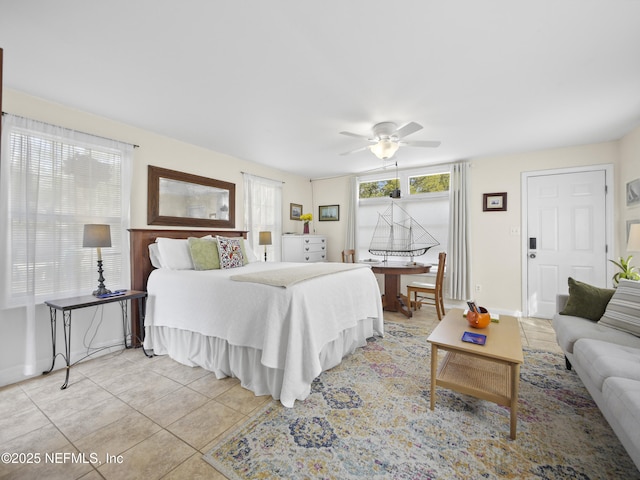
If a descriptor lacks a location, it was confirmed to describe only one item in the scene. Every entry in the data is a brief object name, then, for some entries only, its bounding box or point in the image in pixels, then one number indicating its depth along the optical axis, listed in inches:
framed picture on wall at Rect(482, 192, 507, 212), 166.1
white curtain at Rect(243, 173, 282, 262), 175.9
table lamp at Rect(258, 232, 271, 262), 173.1
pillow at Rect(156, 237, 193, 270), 117.2
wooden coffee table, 65.4
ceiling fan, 115.3
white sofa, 49.7
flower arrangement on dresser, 206.5
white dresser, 196.4
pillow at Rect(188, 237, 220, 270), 119.0
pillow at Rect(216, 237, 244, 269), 126.3
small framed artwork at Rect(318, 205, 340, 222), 223.5
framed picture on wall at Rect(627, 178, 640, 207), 122.3
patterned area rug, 57.0
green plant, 102.6
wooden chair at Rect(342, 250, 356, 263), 198.5
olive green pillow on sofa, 90.7
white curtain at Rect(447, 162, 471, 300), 173.0
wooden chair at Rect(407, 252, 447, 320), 157.1
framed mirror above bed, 130.3
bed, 79.2
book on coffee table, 73.0
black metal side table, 89.2
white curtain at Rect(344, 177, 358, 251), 212.2
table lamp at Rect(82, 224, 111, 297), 97.8
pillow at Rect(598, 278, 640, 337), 78.6
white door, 146.1
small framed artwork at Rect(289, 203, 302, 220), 214.0
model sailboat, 193.3
